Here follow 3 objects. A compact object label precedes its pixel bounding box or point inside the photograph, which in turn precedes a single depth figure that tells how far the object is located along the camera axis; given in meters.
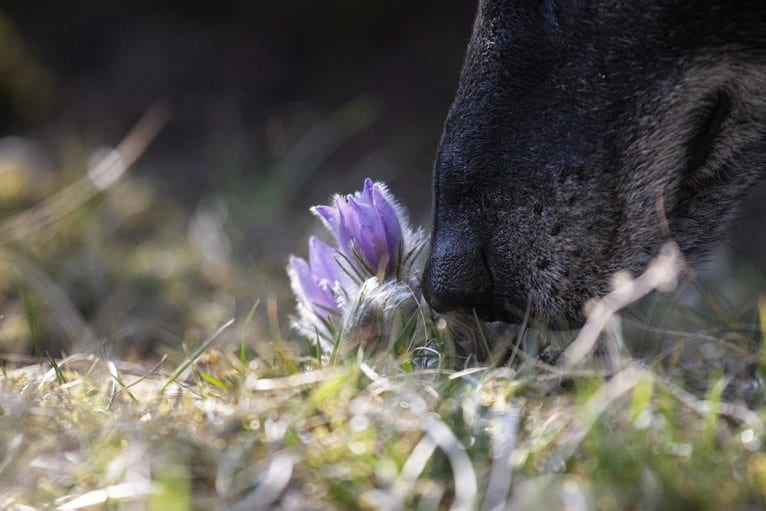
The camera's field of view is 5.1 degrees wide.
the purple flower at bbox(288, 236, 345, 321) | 2.46
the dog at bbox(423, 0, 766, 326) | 2.44
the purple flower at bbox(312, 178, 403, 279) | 2.45
